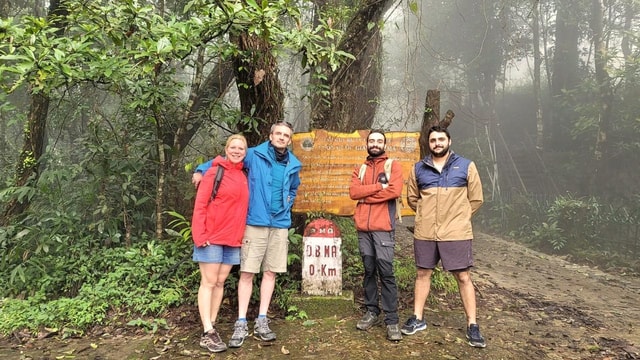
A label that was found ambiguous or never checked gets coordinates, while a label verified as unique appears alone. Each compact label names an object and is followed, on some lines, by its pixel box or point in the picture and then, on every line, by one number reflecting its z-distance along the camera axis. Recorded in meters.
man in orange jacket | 4.13
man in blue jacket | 4.01
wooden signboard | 5.18
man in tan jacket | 3.96
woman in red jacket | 3.75
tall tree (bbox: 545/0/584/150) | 18.34
